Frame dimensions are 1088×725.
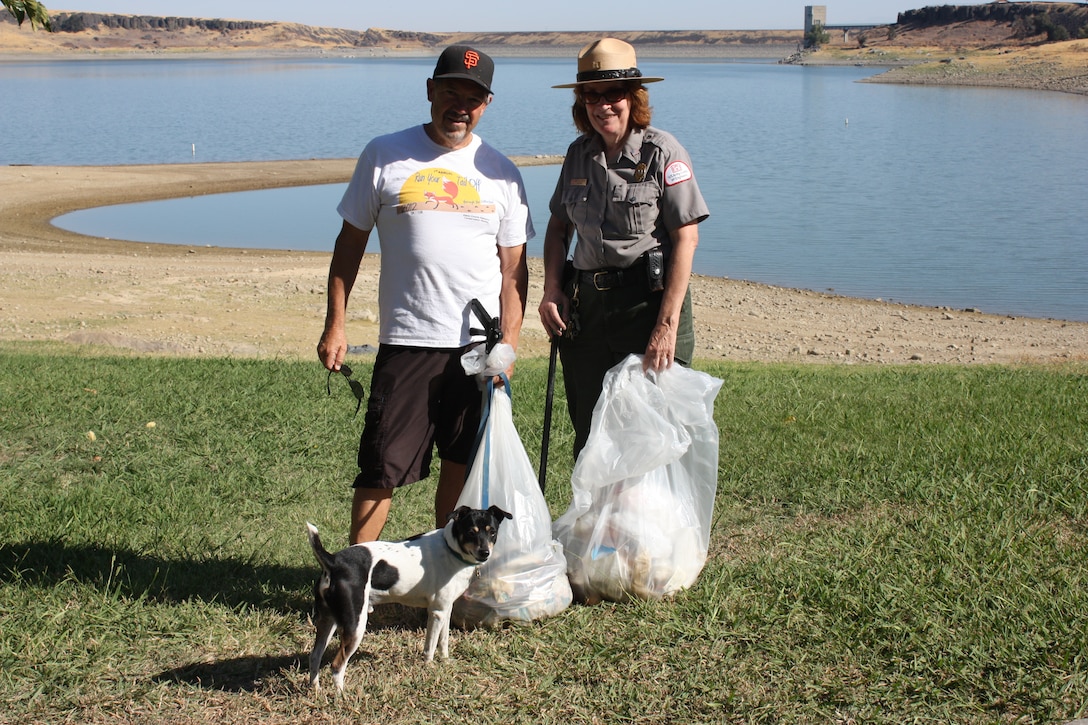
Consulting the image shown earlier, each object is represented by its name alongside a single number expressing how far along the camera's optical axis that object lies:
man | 3.40
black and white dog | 3.04
